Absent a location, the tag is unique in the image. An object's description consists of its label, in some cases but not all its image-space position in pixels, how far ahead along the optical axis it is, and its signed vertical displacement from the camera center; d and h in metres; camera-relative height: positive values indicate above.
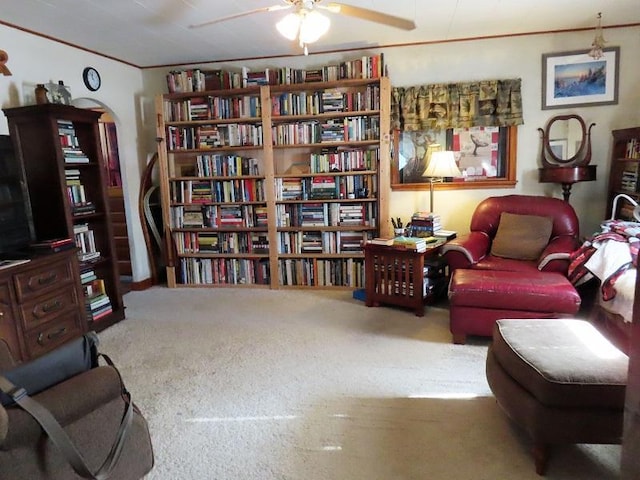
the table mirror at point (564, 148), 3.71 +0.11
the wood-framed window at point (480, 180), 3.98 -0.13
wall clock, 3.81 +0.98
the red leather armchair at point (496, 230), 3.08 -0.60
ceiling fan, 2.15 +0.79
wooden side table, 3.38 -0.88
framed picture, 3.76 +0.72
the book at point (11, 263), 2.48 -0.43
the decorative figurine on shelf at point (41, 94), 3.05 +0.68
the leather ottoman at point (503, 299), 2.65 -0.85
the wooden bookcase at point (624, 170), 3.39 -0.11
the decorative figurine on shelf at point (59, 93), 3.22 +0.73
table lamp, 3.71 +0.01
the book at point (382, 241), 3.51 -0.59
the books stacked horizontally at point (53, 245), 2.80 -0.38
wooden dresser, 2.52 -0.73
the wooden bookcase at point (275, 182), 4.12 -0.06
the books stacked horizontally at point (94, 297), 3.32 -0.88
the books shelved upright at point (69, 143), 3.16 +0.34
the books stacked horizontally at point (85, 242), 3.37 -0.44
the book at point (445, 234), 3.76 -0.60
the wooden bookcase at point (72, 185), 3.03 +0.02
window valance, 3.88 +0.57
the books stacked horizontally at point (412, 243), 3.35 -0.59
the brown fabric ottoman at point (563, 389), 1.57 -0.86
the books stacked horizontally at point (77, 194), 3.30 -0.06
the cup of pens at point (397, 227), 3.83 -0.54
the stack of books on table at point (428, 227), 3.80 -0.52
